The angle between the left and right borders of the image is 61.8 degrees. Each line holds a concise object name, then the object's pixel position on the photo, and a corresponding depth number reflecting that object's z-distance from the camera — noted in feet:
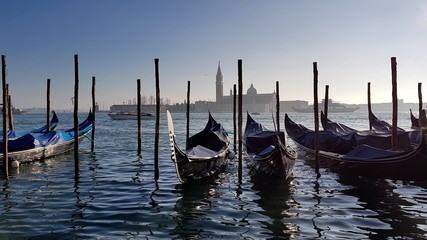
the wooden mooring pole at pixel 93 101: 58.47
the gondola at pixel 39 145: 41.16
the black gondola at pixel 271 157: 32.04
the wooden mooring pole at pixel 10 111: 53.89
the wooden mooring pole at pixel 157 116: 33.06
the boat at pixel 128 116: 202.80
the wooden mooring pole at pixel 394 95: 35.22
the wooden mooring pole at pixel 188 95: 59.26
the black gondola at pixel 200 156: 29.15
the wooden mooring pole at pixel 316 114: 35.76
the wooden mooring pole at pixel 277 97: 58.14
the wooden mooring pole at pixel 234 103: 56.63
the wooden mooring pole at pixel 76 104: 33.53
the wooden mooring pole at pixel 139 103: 52.54
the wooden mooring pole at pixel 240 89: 33.96
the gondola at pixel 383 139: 43.91
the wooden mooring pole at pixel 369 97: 67.41
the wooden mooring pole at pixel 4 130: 32.99
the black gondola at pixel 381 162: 28.71
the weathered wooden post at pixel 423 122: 27.61
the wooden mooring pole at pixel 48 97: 56.49
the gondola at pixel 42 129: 45.68
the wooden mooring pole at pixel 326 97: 60.49
